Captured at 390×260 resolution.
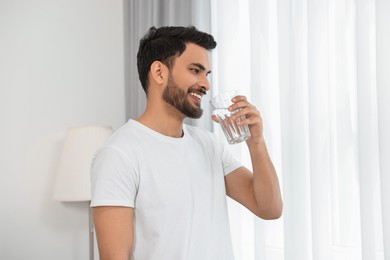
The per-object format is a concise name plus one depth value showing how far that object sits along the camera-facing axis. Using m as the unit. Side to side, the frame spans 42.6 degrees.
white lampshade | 2.48
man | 1.35
